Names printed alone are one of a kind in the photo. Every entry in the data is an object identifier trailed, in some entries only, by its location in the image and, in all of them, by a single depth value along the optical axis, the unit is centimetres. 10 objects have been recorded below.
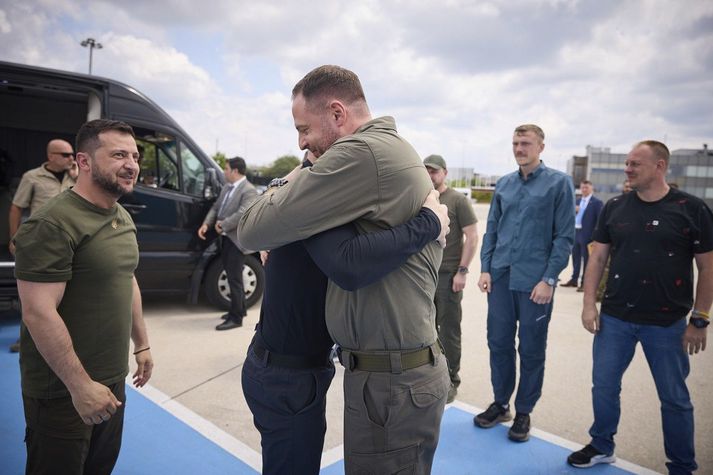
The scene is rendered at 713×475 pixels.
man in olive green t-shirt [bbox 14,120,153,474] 175
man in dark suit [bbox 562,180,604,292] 892
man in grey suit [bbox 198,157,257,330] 598
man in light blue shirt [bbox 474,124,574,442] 346
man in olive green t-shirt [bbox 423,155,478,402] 421
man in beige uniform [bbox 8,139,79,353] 531
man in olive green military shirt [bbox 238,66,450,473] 148
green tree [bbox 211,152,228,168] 4238
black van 564
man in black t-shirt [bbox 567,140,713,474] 294
